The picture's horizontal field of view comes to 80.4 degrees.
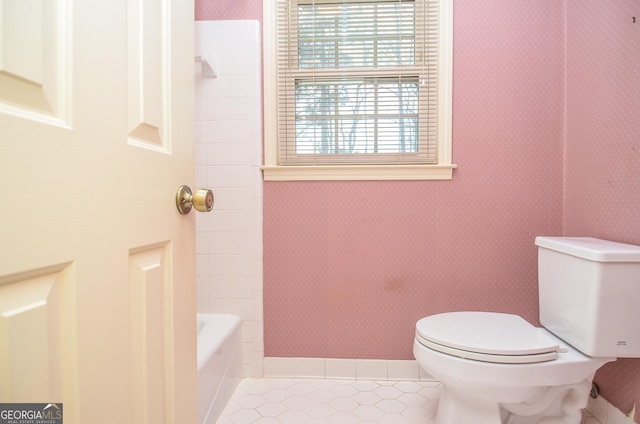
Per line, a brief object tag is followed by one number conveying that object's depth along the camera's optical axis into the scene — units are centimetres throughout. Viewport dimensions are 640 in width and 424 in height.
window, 179
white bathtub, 136
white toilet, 118
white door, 39
